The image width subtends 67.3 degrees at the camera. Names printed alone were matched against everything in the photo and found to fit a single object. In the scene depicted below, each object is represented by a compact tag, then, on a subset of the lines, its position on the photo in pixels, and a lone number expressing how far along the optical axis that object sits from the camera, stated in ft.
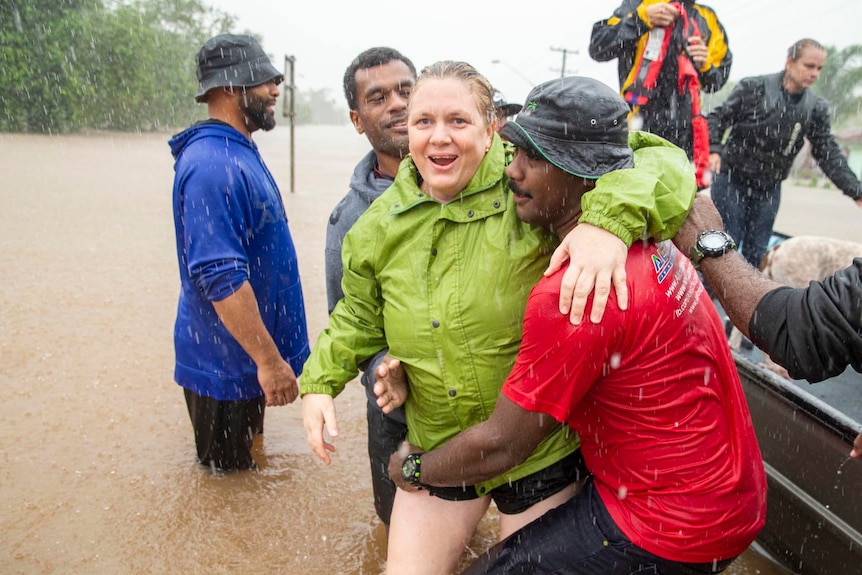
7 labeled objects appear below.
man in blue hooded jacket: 10.59
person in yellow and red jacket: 14.53
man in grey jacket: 9.58
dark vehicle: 9.08
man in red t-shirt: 6.02
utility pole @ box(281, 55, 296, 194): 52.01
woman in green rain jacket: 7.08
